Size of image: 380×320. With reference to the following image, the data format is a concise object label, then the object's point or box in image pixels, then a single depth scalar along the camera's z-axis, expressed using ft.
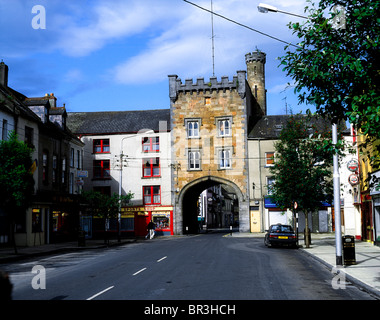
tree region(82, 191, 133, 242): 112.47
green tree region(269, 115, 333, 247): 89.20
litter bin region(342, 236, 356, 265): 53.11
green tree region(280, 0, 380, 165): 29.84
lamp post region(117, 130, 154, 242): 161.58
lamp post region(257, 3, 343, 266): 52.70
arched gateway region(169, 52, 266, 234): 156.15
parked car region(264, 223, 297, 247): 84.64
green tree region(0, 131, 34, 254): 73.46
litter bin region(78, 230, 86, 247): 96.07
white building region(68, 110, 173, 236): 159.22
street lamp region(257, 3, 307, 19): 39.43
